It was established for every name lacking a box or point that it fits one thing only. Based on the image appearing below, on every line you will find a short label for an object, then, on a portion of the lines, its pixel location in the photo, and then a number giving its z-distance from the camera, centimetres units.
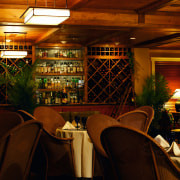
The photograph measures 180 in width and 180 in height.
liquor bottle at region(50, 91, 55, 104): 945
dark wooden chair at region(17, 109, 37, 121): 453
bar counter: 886
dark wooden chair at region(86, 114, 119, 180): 301
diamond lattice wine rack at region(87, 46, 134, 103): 982
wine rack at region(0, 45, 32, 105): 925
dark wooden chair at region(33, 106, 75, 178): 452
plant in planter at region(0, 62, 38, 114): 796
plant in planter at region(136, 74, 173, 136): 927
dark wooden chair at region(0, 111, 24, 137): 370
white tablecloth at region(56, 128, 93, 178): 474
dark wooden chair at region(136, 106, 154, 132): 512
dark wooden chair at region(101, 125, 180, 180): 238
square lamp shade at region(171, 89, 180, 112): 970
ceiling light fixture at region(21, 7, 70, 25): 440
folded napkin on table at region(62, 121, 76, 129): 501
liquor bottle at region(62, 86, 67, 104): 934
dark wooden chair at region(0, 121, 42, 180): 250
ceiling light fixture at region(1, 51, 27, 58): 779
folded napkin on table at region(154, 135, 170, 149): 309
